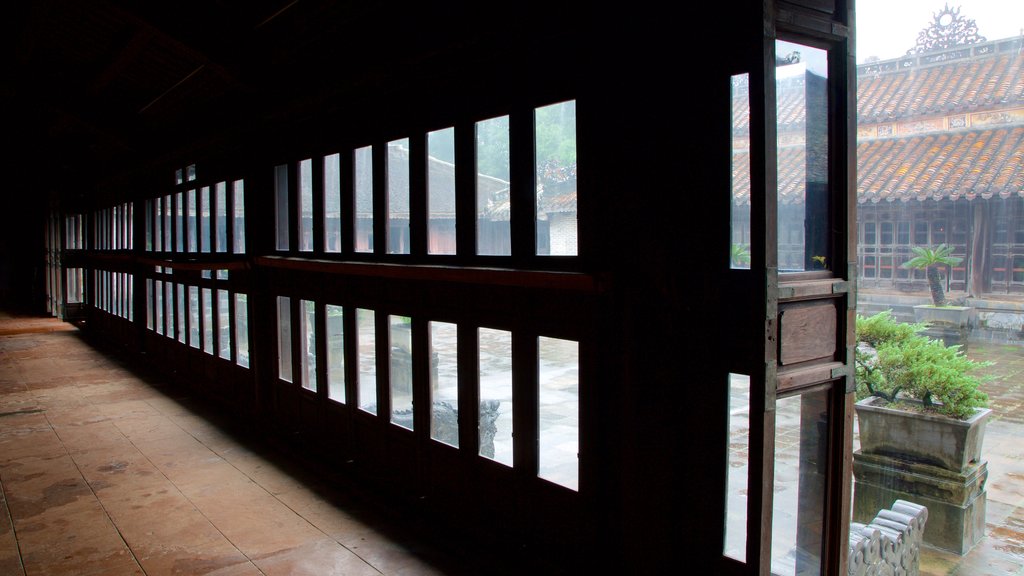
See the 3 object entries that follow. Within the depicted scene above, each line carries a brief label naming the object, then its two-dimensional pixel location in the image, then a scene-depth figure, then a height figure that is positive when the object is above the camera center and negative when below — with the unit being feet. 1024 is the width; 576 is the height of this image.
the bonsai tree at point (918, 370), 15.64 -2.61
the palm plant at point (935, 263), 15.74 -0.11
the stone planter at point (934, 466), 16.10 -5.06
